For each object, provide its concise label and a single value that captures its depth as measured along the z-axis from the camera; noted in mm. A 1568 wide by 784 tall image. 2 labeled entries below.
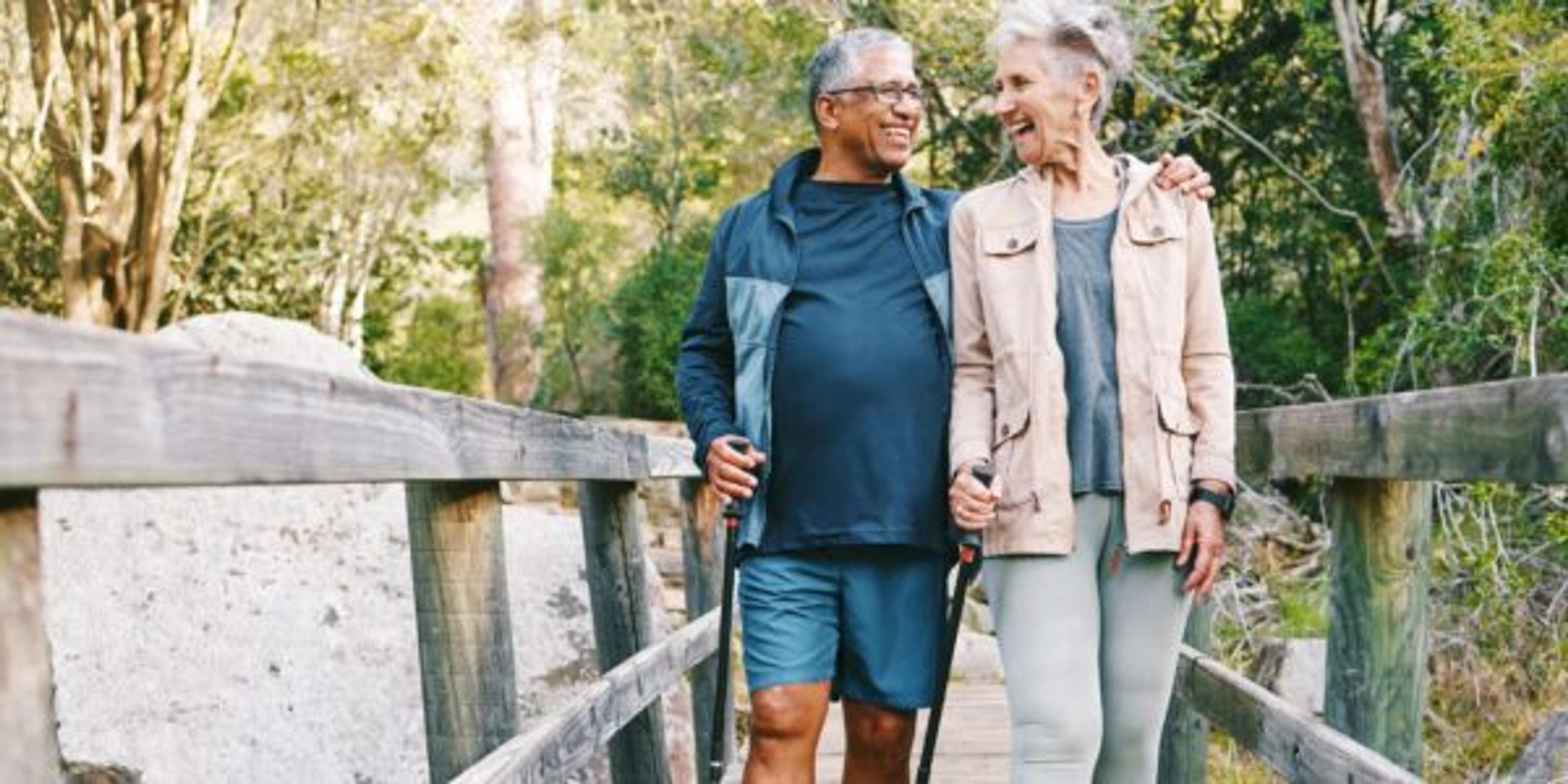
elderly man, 3709
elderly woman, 3273
